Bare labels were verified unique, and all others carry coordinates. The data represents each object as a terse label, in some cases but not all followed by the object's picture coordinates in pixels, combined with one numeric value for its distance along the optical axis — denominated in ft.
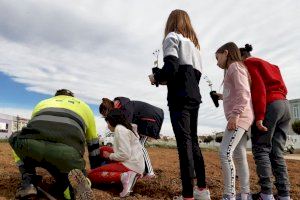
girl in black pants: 7.17
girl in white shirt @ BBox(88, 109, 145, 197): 8.57
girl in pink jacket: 7.27
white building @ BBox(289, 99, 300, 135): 88.64
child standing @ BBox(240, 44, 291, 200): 7.59
